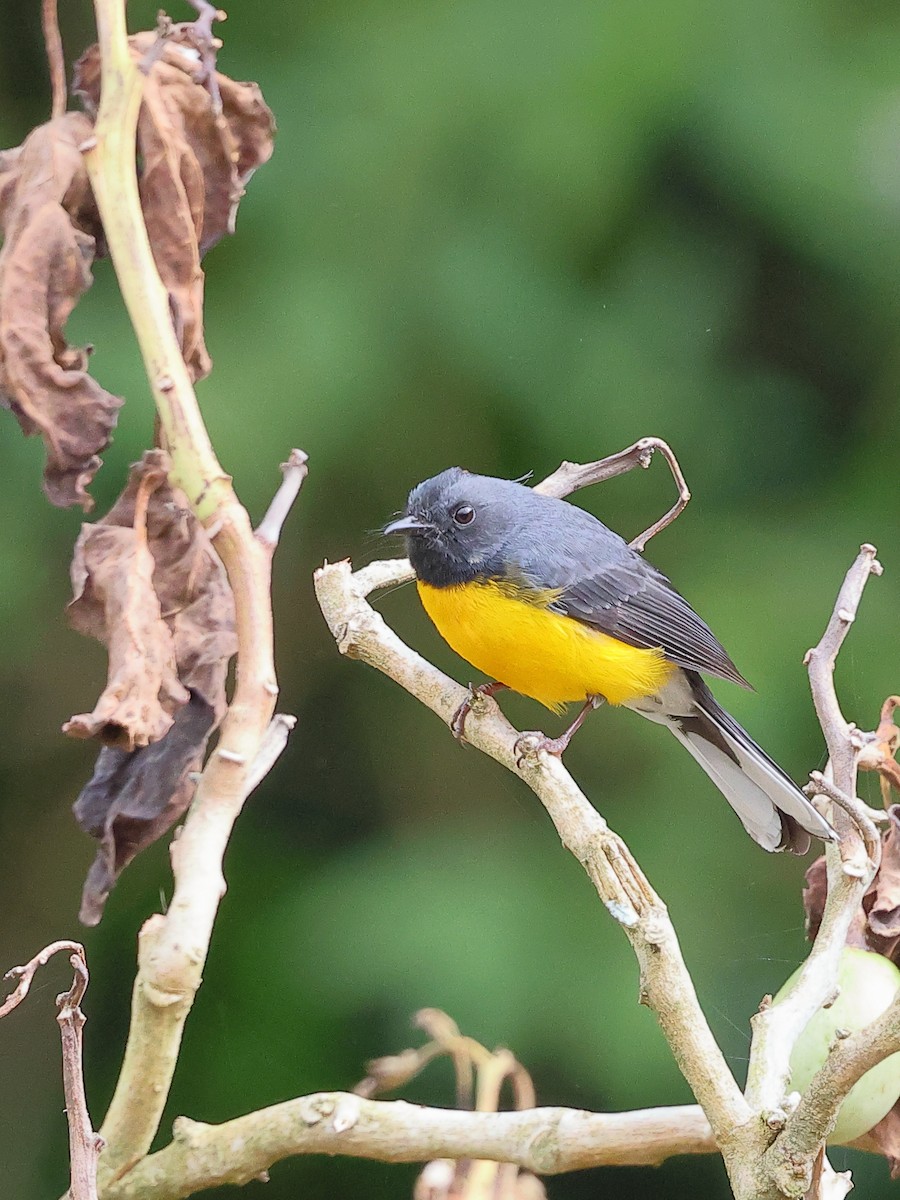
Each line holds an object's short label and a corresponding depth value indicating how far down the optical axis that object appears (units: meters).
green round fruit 4.87
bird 4.97
